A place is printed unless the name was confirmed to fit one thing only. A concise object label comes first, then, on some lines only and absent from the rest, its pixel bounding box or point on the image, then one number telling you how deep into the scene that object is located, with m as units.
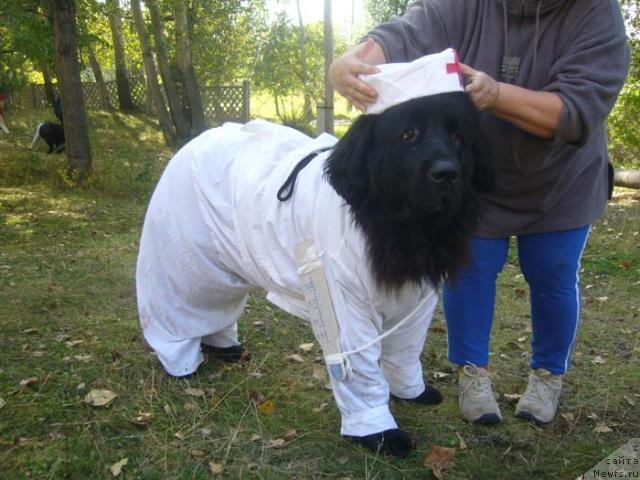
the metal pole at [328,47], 10.07
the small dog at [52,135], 11.05
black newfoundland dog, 1.92
